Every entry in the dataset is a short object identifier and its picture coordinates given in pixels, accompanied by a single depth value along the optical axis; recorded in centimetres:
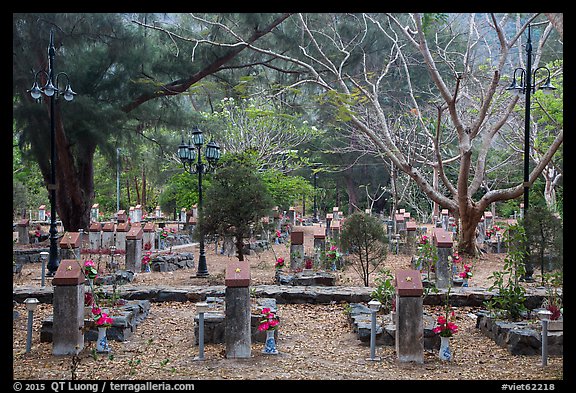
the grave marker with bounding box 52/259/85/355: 575
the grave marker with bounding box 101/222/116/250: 1349
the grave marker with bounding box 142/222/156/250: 1422
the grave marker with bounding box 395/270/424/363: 555
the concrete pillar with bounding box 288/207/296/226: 2438
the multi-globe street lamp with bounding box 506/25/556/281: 1000
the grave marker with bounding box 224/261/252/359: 568
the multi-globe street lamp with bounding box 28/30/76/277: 1013
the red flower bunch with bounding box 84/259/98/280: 669
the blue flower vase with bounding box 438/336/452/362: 575
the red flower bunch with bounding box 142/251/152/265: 1232
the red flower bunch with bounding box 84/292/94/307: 656
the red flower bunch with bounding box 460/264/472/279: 950
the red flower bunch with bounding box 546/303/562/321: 629
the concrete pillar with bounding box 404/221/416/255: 1427
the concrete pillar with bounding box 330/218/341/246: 1262
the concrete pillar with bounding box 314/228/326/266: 1164
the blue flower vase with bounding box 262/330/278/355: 594
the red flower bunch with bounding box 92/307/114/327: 592
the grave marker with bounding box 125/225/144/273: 1185
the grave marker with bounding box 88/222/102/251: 1361
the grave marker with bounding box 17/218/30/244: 1700
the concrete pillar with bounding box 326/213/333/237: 1923
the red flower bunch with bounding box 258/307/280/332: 589
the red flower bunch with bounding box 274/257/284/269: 1125
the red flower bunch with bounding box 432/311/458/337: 573
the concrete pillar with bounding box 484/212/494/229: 1899
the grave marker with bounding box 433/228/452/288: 947
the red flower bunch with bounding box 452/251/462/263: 1111
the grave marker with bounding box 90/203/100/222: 2384
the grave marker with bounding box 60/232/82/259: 945
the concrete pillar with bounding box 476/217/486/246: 1698
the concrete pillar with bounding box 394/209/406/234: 1738
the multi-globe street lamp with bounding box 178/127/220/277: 1152
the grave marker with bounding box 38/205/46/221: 2517
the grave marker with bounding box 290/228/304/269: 1134
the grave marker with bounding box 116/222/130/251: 1340
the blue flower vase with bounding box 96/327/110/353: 597
